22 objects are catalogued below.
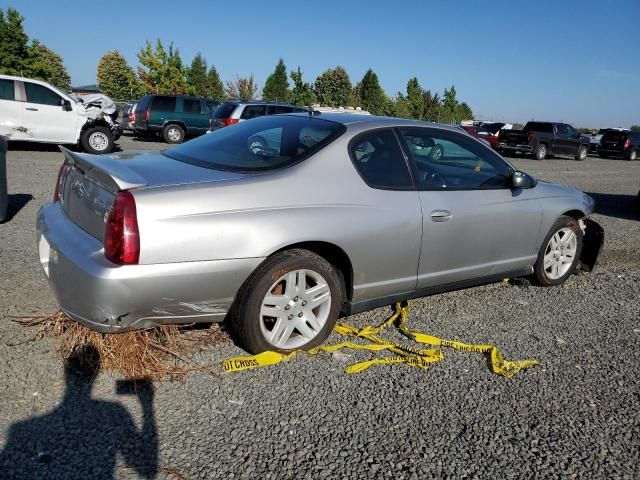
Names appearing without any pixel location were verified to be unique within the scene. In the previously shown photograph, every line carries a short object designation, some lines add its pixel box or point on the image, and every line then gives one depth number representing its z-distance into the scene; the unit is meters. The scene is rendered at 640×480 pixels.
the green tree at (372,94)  45.34
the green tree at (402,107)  44.38
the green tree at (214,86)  46.19
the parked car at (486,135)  23.79
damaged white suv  13.00
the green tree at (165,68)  39.00
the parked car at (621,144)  28.61
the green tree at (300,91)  41.16
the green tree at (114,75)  55.31
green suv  19.58
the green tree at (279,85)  43.66
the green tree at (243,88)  50.97
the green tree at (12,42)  34.91
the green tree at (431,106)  46.84
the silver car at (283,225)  2.88
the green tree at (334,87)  48.97
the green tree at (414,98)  44.18
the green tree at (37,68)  36.66
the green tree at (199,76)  42.35
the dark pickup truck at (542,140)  22.88
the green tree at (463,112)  50.26
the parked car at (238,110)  16.84
